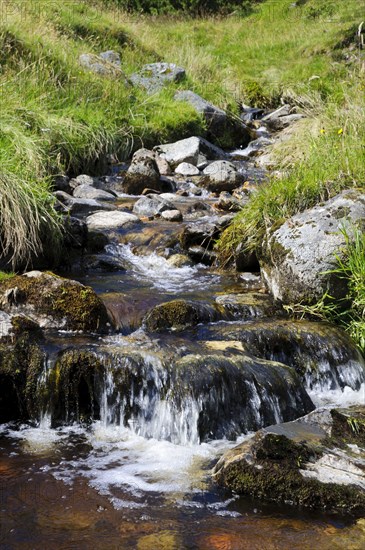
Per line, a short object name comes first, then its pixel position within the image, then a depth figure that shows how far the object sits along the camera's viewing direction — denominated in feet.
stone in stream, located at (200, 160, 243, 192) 33.06
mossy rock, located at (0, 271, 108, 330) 16.97
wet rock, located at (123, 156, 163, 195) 32.14
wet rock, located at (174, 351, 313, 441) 14.11
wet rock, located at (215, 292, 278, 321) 18.49
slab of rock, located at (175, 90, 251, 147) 43.70
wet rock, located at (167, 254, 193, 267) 23.17
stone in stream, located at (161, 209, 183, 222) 27.17
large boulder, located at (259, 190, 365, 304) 18.17
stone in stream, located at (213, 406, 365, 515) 10.55
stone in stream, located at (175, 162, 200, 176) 35.83
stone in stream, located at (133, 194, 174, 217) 28.04
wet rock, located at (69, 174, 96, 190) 31.50
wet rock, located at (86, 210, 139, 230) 25.95
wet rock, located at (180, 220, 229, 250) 23.57
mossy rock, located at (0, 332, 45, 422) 14.43
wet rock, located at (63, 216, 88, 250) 22.53
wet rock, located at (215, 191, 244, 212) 28.35
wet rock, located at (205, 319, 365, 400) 16.63
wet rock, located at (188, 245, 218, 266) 23.24
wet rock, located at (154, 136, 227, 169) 37.47
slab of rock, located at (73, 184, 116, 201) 30.01
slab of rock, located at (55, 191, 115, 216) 27.07
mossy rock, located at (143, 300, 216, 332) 17.48
